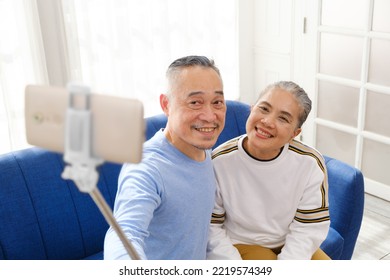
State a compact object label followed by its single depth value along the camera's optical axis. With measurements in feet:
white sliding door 9.24
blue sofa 5.72
